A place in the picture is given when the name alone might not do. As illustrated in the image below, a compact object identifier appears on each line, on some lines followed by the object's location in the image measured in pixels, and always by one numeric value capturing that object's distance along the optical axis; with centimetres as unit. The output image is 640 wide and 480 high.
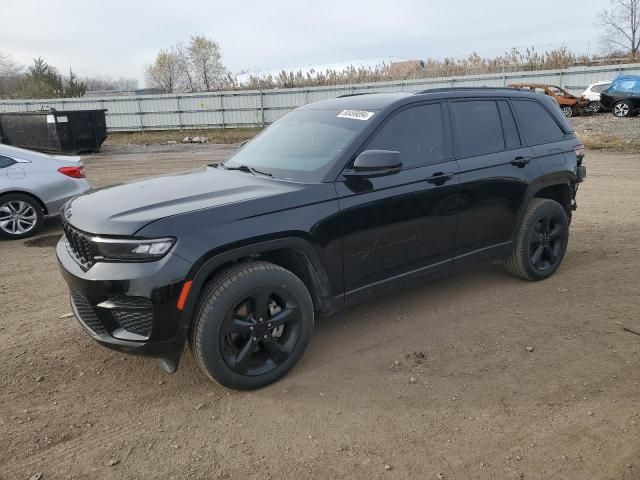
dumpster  1683
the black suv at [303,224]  291
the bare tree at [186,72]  5703
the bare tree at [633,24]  4525
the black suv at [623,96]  2152
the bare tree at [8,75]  5352
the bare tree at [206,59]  5578
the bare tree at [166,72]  5966
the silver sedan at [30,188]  704
